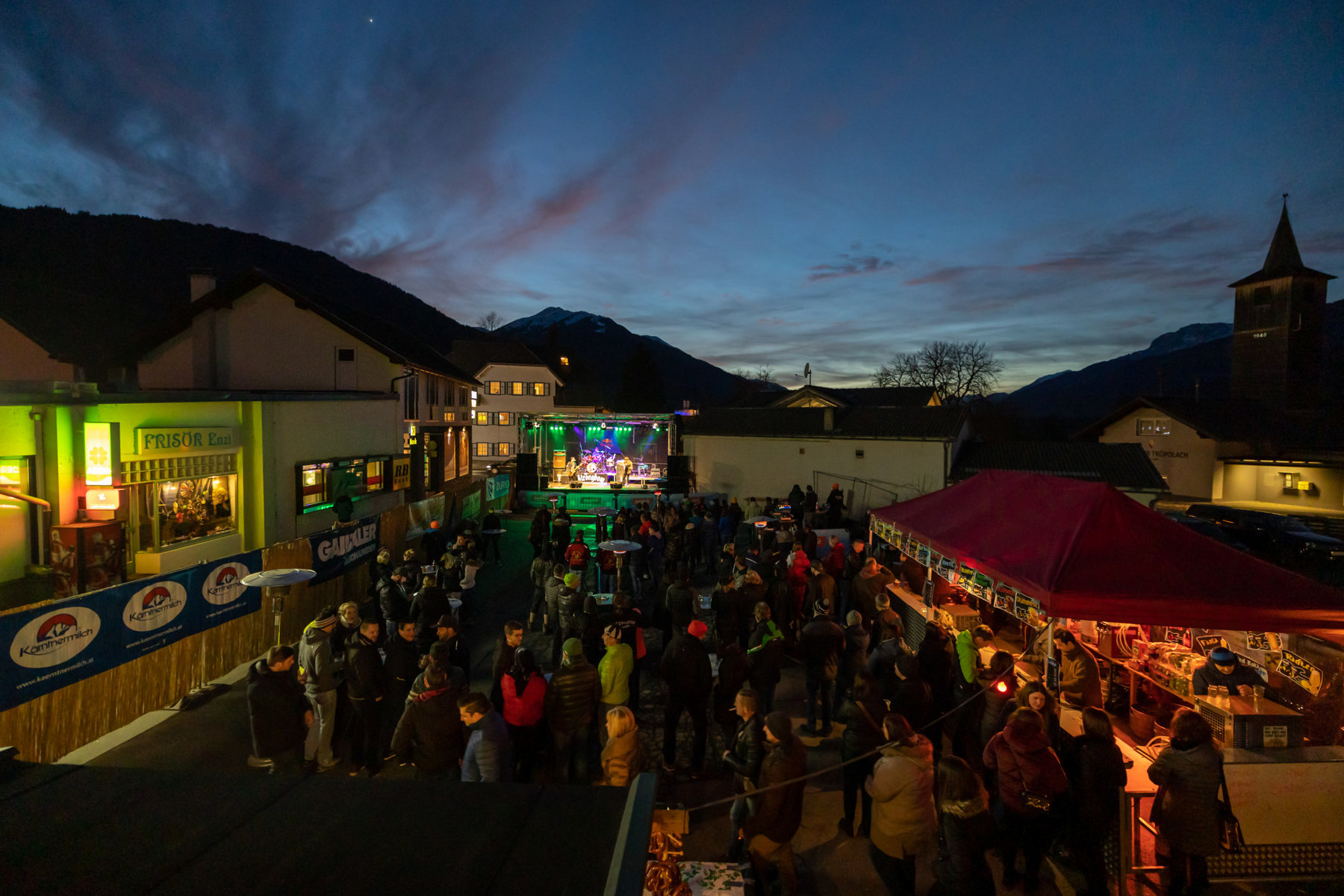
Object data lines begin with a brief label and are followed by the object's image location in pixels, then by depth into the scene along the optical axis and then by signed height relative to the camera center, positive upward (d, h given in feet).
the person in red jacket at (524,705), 15.58 -7.47
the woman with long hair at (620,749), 13.00 -7.24
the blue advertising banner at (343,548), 28.86 -6.67
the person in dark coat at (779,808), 11.84 -7.76
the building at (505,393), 132.05 +7.42
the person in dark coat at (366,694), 16.34 -7.67
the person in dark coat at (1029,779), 12.39 -7.53
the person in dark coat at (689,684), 17.02 -7.58
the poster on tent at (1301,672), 15.10 -6.53
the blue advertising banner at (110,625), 15.92 -6.49
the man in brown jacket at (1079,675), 16.94 -7.23
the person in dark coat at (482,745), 12.91 -7.14
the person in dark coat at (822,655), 19.44 -7.68
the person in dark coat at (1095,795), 12.49 -8.02
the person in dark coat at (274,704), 15.33 -7.42
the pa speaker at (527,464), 73.10 -4.93
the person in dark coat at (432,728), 14.05 -7.34
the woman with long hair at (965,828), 10.82 -7.46
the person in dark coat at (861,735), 14.17 -7.55
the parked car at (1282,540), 49.73 -9.76
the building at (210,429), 29.99 -0.31
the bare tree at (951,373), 160.35 +15.12
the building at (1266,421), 80.59 +1.10
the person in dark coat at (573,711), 15.43 -7.58
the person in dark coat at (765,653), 18.34 -7.16
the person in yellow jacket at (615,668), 16.85 -7.02
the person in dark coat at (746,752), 12.72 -7.20
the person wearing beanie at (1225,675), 15.14 -6.52
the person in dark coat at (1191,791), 11.93 -7.49
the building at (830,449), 66.49 -2.89
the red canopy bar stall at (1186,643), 13.51 -6.55
